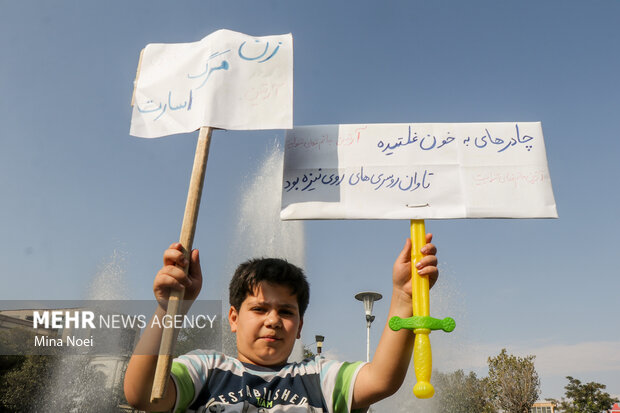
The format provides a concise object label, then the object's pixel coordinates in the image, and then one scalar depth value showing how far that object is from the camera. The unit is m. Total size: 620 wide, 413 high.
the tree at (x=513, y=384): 25.16
